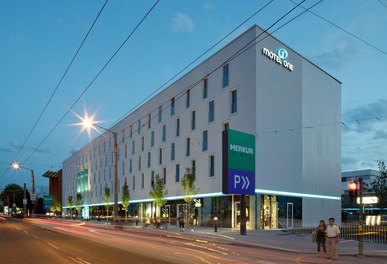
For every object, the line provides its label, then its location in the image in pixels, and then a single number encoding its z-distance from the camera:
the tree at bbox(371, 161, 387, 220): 61.82
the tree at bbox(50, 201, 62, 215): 110.60
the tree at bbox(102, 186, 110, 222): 71.26
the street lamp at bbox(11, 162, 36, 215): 67.62
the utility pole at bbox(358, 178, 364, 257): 19.50
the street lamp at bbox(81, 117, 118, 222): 34.25
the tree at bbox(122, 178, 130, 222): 62.06
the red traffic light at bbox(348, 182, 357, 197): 19.84
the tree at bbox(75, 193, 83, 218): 91.46
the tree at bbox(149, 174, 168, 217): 49.53
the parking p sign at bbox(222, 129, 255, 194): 31.11
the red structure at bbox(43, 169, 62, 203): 130.12
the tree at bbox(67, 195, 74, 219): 97.81
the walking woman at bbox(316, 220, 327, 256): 20.02
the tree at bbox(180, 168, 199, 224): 42.56
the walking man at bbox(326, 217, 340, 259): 17.77
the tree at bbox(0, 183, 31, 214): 154.00
